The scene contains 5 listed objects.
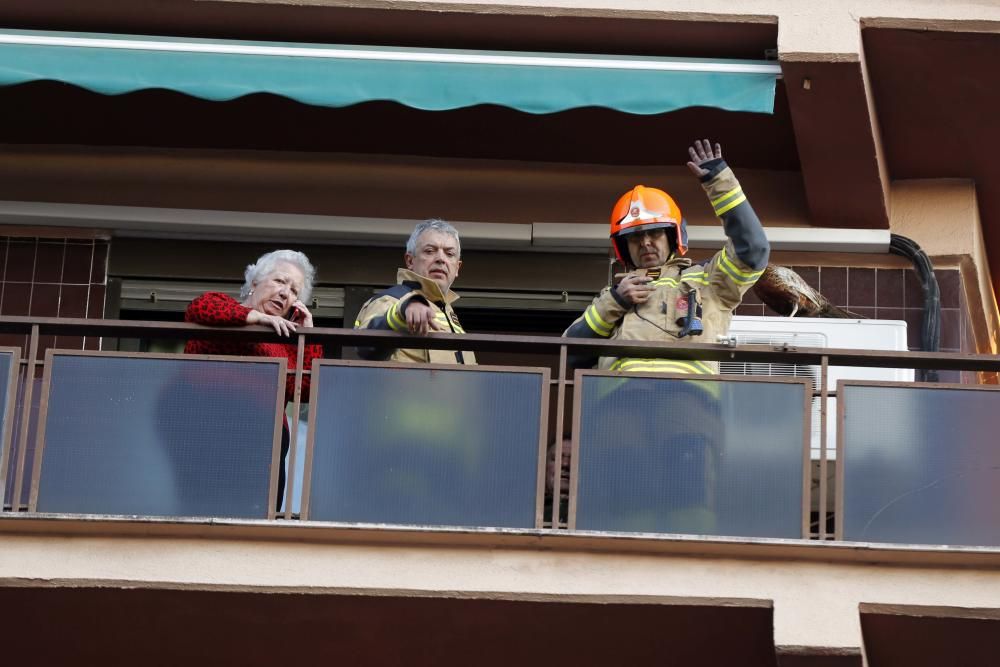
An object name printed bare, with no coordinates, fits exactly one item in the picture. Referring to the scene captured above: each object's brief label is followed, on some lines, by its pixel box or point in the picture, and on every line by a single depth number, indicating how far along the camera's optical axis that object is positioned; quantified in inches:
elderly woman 758.5
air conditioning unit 887.1
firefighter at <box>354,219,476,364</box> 780.0
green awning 844.0
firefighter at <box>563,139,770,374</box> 756.6
